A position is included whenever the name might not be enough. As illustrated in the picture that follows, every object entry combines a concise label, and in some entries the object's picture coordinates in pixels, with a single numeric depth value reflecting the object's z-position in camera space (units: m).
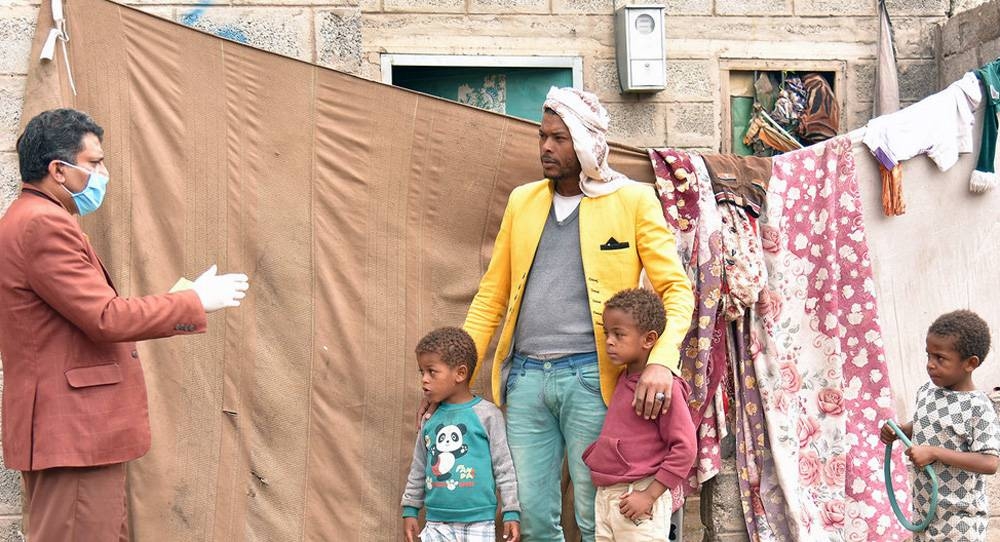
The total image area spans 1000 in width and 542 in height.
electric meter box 6.36
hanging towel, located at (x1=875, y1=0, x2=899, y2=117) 6.74
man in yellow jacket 3.82
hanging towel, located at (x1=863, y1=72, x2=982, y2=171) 4.81
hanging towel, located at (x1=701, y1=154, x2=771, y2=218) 4.59
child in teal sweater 3.88
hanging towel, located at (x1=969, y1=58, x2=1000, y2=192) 4.98
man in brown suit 3.28
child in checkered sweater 3.91
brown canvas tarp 4.23
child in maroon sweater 3.64
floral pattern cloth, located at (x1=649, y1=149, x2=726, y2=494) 4.46
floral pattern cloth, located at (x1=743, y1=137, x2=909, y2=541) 4.64
